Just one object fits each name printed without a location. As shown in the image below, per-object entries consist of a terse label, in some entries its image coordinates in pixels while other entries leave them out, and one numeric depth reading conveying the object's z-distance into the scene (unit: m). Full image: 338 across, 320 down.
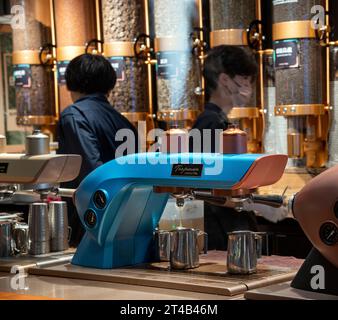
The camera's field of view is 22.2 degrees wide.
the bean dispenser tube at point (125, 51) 4.57
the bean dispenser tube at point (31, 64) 4.88
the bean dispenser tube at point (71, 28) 4.80
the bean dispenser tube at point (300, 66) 3.91
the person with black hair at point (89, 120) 3.64
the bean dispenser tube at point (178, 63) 4.36
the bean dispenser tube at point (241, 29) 4.17
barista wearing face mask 3.43
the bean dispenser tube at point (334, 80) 3.95
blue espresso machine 2.29
